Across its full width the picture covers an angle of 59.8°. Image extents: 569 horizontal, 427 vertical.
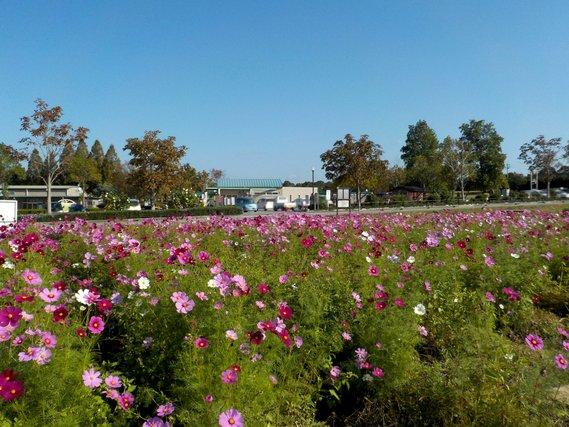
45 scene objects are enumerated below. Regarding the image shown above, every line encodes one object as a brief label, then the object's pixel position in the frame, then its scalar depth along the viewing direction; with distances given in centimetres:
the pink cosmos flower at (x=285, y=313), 262
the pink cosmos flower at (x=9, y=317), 205
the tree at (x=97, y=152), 8995
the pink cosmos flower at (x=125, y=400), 223
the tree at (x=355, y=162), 4231
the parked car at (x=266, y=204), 4721
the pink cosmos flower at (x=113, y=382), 224
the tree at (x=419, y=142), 8312
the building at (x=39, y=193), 6378
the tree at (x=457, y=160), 6072
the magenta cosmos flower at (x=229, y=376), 201
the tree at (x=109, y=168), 7645
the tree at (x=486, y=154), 7144
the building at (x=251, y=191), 5752
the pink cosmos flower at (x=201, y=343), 223
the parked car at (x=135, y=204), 4212
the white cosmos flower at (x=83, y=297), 265
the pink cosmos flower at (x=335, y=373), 294
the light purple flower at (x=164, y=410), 209
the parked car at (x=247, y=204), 4249
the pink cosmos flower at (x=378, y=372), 279
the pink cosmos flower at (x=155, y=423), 200
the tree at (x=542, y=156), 6662
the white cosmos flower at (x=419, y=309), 314
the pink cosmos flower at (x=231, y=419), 178
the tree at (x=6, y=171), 5233
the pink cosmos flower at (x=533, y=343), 265
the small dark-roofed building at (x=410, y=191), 6267
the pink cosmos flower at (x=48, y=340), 205
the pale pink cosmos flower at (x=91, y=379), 207
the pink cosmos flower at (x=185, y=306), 245
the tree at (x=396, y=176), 7006
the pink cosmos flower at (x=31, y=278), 272
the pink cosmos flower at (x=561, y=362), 242
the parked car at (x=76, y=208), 4084
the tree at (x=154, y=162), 3562
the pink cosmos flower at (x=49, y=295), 252
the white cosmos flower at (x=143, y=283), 281
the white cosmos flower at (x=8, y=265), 326
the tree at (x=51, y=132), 3178
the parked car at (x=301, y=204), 4658
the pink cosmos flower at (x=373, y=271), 363
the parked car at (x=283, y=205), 4701
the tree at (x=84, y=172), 6456
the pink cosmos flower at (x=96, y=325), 240
